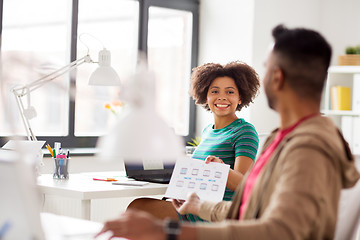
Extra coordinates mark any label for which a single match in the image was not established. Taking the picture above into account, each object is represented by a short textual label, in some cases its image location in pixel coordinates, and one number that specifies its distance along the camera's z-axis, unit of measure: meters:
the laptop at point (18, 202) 1.11
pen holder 3.07
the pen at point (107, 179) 3.10
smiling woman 2.87
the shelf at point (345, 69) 4.58
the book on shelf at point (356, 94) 4.59
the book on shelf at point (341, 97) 4.67
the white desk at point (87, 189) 2.68
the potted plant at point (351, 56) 4.65
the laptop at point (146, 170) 3.22
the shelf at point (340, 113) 4.60
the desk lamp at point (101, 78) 3.20
